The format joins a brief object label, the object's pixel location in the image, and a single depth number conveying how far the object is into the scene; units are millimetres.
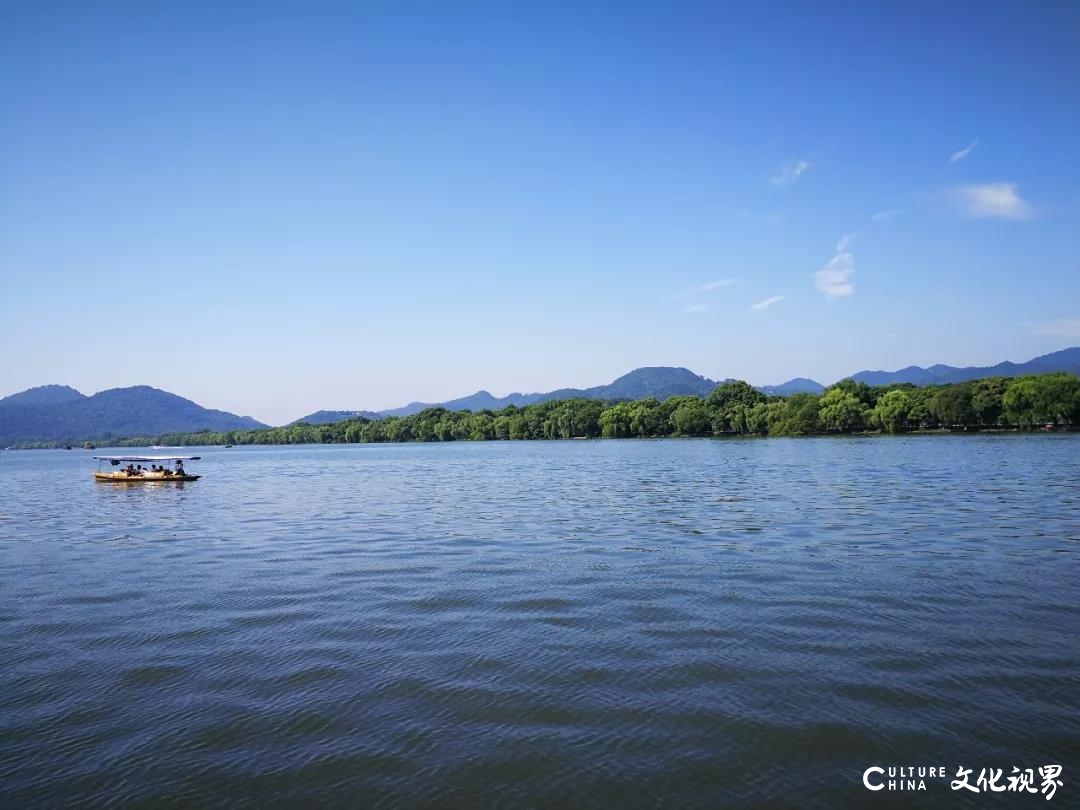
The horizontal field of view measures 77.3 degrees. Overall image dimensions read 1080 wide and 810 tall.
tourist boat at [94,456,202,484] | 63844
